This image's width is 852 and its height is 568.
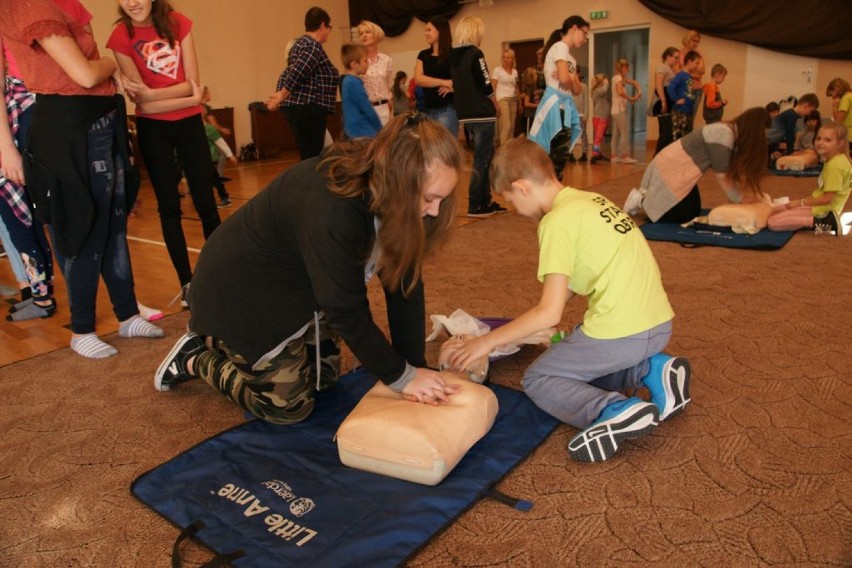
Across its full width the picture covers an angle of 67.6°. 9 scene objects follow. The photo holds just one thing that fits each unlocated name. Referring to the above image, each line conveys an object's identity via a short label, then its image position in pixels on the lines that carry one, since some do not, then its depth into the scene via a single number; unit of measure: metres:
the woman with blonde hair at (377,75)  4.33
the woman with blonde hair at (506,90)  7.90
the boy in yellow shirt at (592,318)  1.61
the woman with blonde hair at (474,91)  4.25
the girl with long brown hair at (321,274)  1.37
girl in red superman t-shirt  2.54
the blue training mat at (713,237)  3.48
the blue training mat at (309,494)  1.32
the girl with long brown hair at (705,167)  3.60
